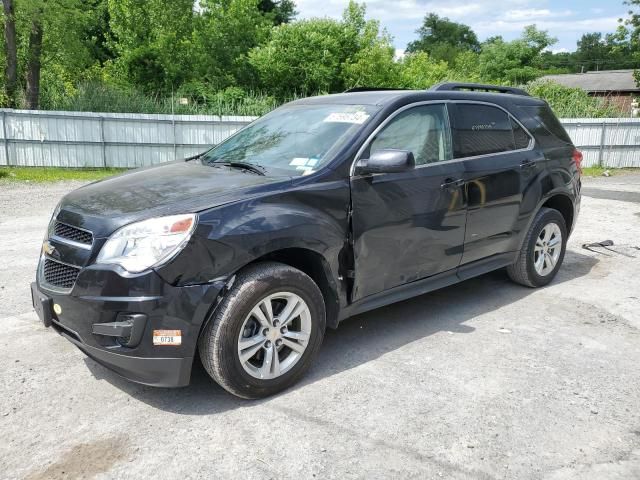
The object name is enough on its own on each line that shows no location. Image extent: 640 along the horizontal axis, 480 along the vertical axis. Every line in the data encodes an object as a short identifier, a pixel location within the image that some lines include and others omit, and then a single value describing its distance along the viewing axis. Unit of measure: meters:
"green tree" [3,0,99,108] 16.73
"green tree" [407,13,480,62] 104.81
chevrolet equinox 3.12
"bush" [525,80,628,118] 19.53
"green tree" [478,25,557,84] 39.85
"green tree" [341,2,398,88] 20.36
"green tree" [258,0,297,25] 35.66
